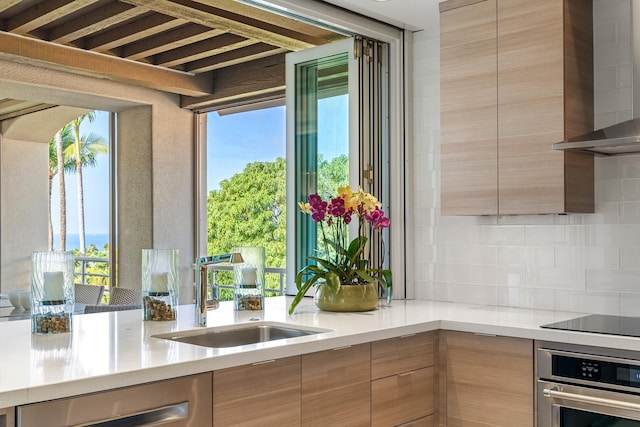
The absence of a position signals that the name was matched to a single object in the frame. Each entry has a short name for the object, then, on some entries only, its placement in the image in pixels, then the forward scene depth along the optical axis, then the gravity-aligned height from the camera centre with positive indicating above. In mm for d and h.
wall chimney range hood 2510 +335
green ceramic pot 2883 -311
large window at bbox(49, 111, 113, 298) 7059 +389
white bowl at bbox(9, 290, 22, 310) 4141 -433
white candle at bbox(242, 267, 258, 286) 2918 -214
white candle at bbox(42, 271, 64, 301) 2166 -187
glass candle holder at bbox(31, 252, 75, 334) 2170 -205
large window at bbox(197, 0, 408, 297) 3512 +485
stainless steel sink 2396 -393
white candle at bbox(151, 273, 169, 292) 2516 -205
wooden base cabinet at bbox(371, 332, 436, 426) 2455 -584
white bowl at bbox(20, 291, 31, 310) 4117 -435
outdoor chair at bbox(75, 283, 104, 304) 4914 -487
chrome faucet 2424 -190
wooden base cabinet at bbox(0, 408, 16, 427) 1487 -413
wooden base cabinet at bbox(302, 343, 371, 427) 2178 -537
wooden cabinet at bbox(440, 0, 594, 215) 2777 +505
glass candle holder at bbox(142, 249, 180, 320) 2518 -212
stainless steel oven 2250 -559
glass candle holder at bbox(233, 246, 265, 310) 2910 -235
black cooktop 2387 -377
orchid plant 2920 -91
